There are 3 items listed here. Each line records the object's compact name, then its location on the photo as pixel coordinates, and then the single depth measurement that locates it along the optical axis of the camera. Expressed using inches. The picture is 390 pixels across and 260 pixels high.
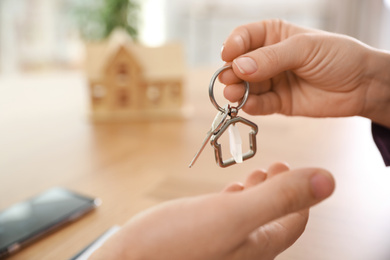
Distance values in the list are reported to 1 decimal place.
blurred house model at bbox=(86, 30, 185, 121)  48.1
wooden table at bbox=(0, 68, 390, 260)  23.1
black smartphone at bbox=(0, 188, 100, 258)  23.0
